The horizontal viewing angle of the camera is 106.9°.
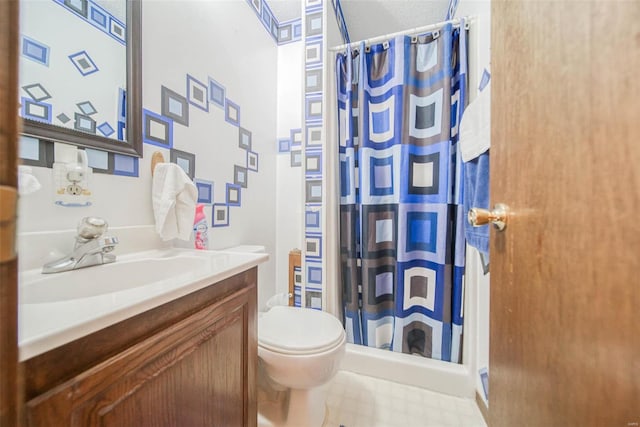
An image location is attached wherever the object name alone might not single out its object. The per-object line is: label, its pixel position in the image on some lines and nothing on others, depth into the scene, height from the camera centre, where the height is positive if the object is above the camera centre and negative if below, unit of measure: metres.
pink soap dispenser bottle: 1.04 -0.09
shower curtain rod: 1.25 +1.00
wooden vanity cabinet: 0.32 -0.28
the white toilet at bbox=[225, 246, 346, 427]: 0.90 -0.58
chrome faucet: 0.61 -0.10
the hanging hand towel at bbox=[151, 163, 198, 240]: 0.84 +0.03
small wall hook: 0.88 +0.19
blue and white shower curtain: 1.29 +0.11
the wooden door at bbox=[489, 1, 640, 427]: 0.25 +0.00
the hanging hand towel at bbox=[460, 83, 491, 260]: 0.85 +0.22
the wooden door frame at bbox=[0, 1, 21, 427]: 0.16 +0.00
